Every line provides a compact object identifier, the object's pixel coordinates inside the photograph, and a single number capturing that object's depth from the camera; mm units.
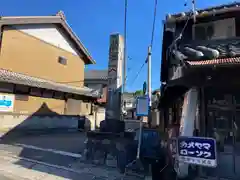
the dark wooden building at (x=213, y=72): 6012
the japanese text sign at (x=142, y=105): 6902
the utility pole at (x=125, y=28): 10261
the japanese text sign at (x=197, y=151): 5066
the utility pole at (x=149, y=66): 15036
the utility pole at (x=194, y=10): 9244
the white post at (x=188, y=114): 6134
